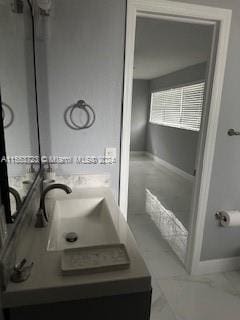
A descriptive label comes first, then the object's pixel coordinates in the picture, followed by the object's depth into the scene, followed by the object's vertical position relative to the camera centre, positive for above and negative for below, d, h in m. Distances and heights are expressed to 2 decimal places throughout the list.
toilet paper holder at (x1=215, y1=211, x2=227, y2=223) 2.03 -0.93
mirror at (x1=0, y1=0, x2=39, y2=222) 0.91 +0.01
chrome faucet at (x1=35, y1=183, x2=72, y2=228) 1.11 -0.53
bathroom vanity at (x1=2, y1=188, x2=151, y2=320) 0.74 -0.59
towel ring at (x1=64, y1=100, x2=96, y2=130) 1.56 -0.08
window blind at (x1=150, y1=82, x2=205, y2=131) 4.81 -0.01
